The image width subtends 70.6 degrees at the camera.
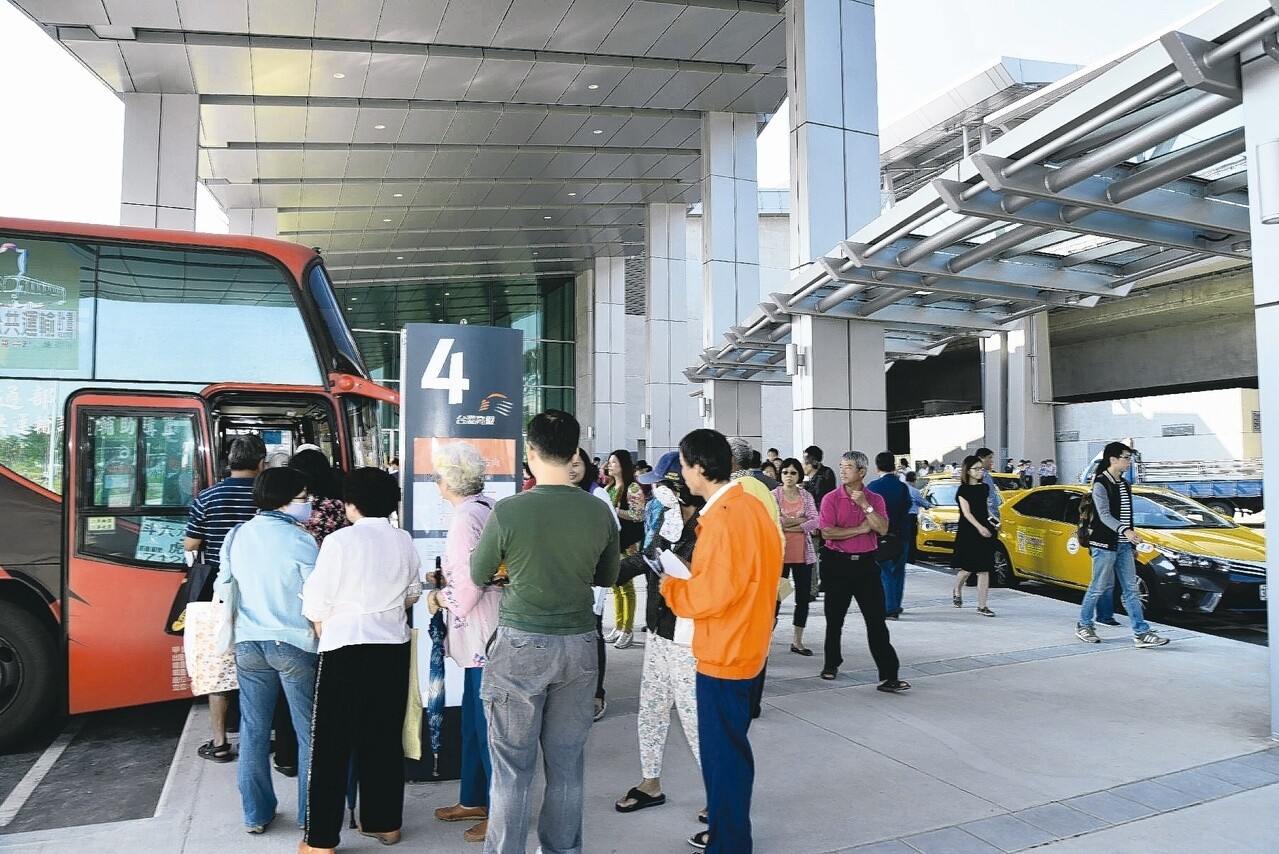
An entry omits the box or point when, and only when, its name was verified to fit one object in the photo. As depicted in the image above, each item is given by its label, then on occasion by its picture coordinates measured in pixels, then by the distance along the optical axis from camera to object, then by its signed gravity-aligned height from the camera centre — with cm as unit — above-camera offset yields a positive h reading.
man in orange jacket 365 -65
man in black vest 802 -61
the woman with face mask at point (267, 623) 415 -70
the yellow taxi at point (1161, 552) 905 -91
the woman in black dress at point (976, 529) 1002 -67
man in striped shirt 536 -22
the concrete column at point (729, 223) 1969 +549
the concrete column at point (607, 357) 3416 +434
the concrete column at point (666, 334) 2553 +384
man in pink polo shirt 677 -77
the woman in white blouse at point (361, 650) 388 -78
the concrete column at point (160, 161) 1545 +545
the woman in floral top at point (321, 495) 540 -14
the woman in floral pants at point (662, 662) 412 -94
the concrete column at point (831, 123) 1345 +526
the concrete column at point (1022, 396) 3094 +255
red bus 604 +41
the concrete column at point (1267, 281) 555 +117
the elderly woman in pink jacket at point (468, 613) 409 -65
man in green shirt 338 -65
